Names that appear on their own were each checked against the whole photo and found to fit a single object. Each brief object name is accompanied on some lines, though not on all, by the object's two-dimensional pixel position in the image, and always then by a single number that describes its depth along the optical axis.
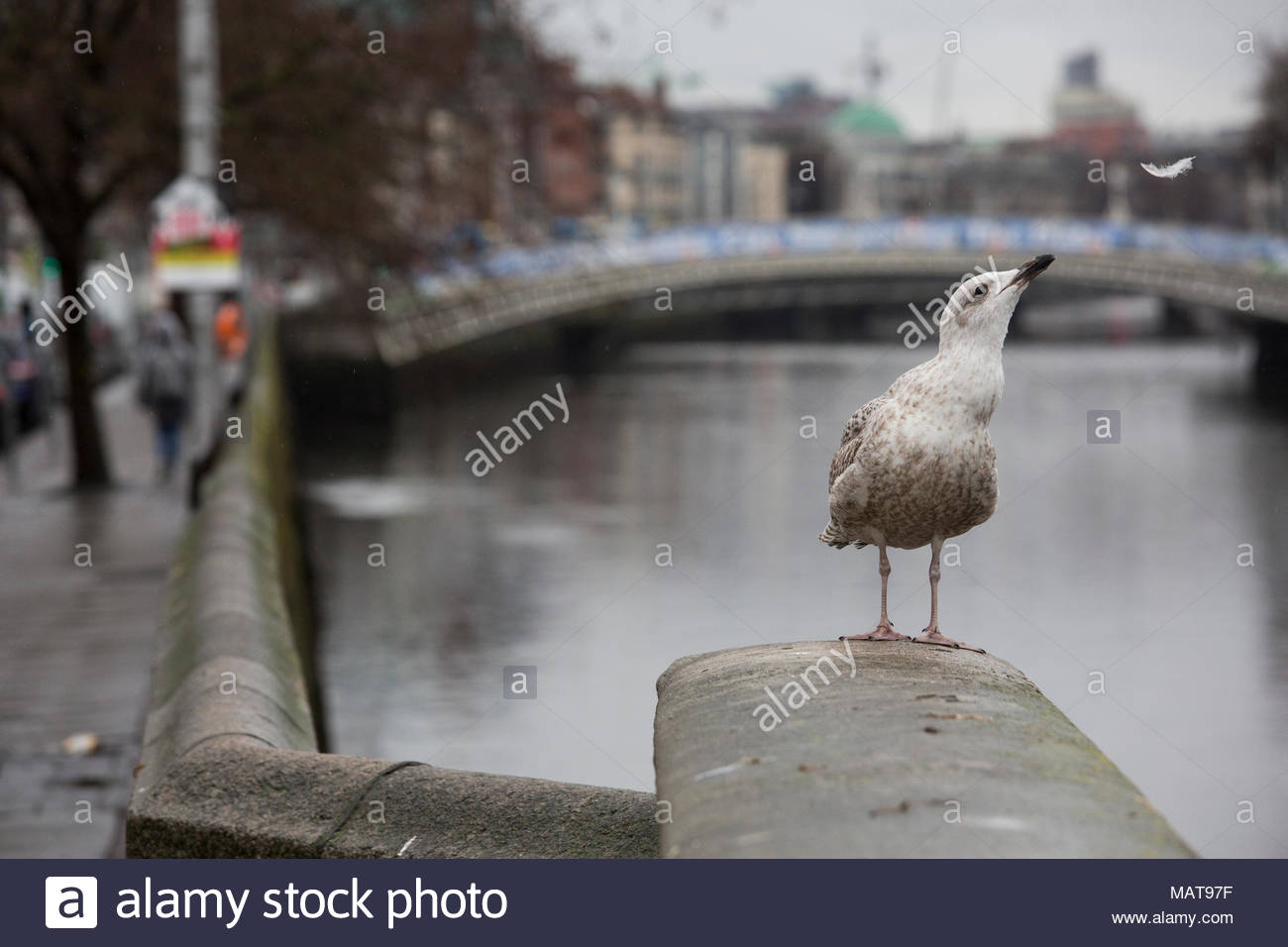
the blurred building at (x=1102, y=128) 63.09
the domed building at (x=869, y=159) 103.50
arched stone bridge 47.31
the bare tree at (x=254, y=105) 15.70
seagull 3.85
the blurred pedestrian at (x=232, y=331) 27.00
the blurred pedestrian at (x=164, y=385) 19.55
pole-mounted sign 14.23
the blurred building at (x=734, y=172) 111.31
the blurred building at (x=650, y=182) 100.56
